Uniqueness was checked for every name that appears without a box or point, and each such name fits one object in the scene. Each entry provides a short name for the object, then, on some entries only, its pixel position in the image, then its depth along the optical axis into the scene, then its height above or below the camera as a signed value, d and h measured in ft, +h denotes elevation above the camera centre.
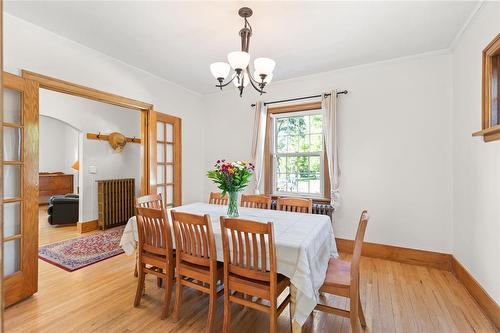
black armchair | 16.24 -2.86
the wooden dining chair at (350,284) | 5.42 -2.73
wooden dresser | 23.15 -1.63
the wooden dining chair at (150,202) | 9.03 -1.33
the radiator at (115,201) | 16.24 -2.35
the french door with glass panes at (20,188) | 7.57 -0.64
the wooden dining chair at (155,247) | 6.84 -2.37
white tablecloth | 5.19 -1.98
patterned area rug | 10.69 -4.12
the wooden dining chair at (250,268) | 5.34 -2.36
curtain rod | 11.69 +3.60
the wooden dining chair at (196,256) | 6.07 -2.33
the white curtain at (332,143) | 11.68 +1.14
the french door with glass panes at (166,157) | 12.44 +0.53
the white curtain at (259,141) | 13.53 +1.45
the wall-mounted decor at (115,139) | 16.95 +2.07
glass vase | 7.82 -1.23
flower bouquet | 7.54 -0.31
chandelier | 6.75 +2.92
